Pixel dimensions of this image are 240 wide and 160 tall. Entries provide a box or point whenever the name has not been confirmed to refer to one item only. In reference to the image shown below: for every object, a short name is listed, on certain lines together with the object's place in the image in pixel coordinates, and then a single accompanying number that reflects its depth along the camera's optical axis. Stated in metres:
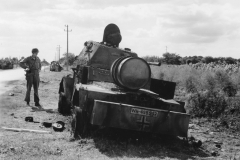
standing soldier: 10.33
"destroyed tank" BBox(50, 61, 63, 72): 40.78
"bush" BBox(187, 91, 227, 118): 9.38
